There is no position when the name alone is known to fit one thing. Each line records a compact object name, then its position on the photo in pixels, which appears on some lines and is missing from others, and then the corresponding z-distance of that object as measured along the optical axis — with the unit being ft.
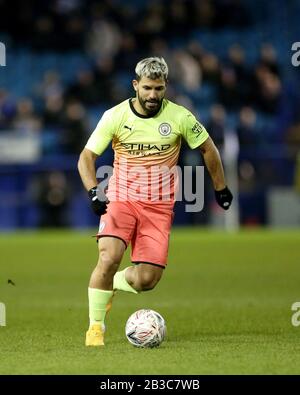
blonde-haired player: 30.60
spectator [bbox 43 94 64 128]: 83.76
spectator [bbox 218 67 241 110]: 83.82
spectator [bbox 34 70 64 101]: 85.39
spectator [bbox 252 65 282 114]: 82.99
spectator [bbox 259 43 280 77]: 83.66
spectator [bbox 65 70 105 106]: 84.99
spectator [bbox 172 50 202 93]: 83.66
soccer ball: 29.55
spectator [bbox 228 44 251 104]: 83.87
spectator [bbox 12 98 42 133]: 82.48
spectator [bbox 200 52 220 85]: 84.33
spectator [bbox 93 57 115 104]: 84.48
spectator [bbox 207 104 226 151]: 78.89
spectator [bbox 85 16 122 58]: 89.30
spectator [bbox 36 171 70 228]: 80.48
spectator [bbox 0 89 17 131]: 82.58
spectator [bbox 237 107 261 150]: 80.59
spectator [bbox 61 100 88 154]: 80.43
